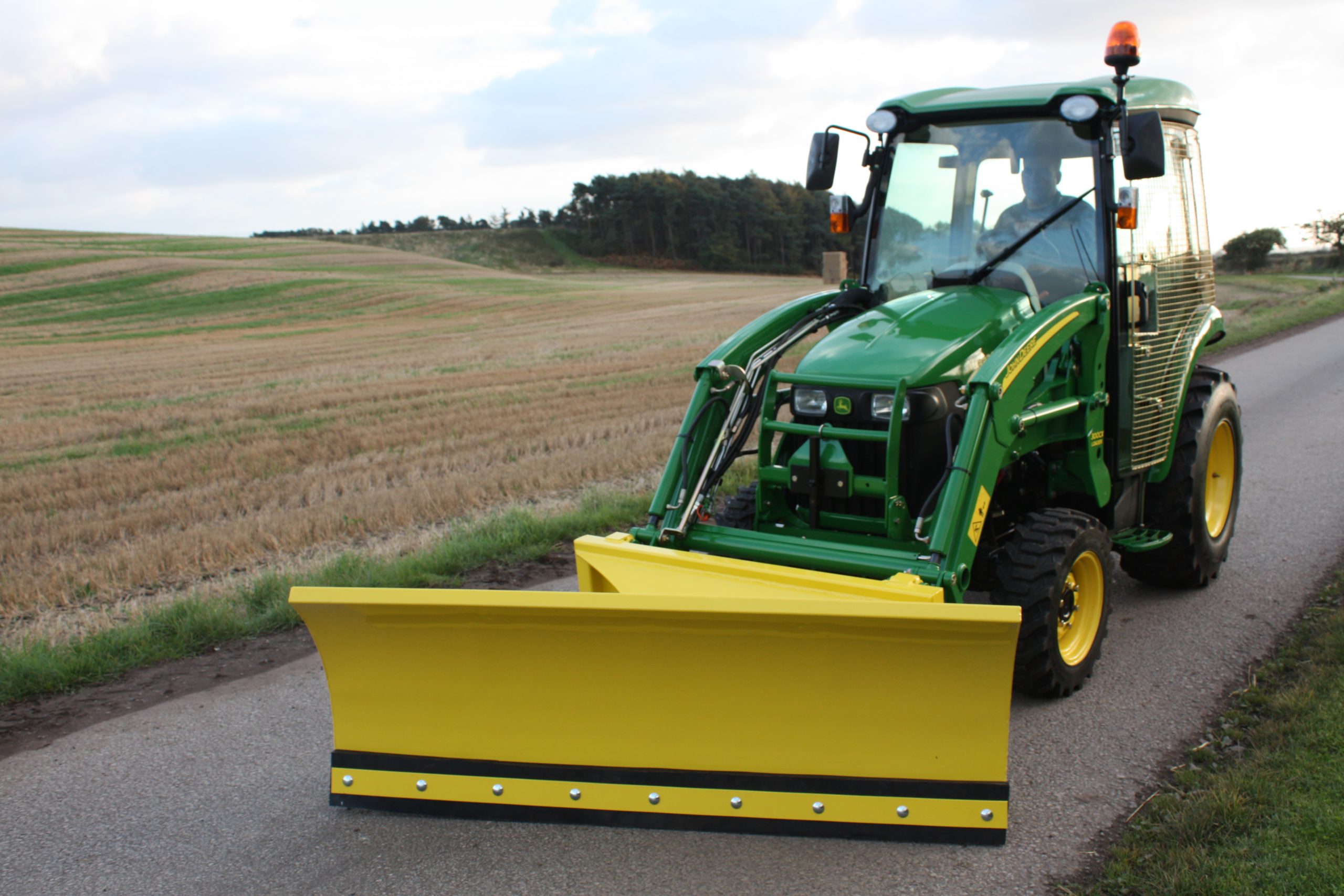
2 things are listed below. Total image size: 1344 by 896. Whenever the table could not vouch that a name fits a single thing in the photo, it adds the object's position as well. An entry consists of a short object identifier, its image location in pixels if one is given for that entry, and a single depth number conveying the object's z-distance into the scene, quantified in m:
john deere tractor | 3.04
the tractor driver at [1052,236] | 4.52
